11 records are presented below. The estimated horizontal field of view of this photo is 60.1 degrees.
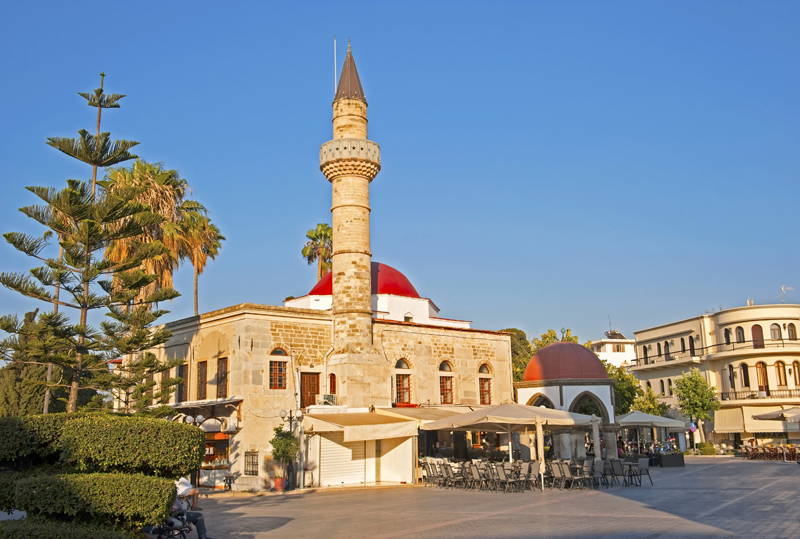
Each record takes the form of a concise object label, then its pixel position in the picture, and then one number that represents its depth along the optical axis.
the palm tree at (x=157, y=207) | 24.69
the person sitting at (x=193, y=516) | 9.91
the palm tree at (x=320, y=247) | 40.84
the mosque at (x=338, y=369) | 20.30
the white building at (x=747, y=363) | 36.91
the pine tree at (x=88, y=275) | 16.74
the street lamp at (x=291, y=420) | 19.97
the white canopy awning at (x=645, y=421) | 24.16
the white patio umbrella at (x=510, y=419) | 17.58
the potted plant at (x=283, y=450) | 19.45
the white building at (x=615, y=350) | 64.31
